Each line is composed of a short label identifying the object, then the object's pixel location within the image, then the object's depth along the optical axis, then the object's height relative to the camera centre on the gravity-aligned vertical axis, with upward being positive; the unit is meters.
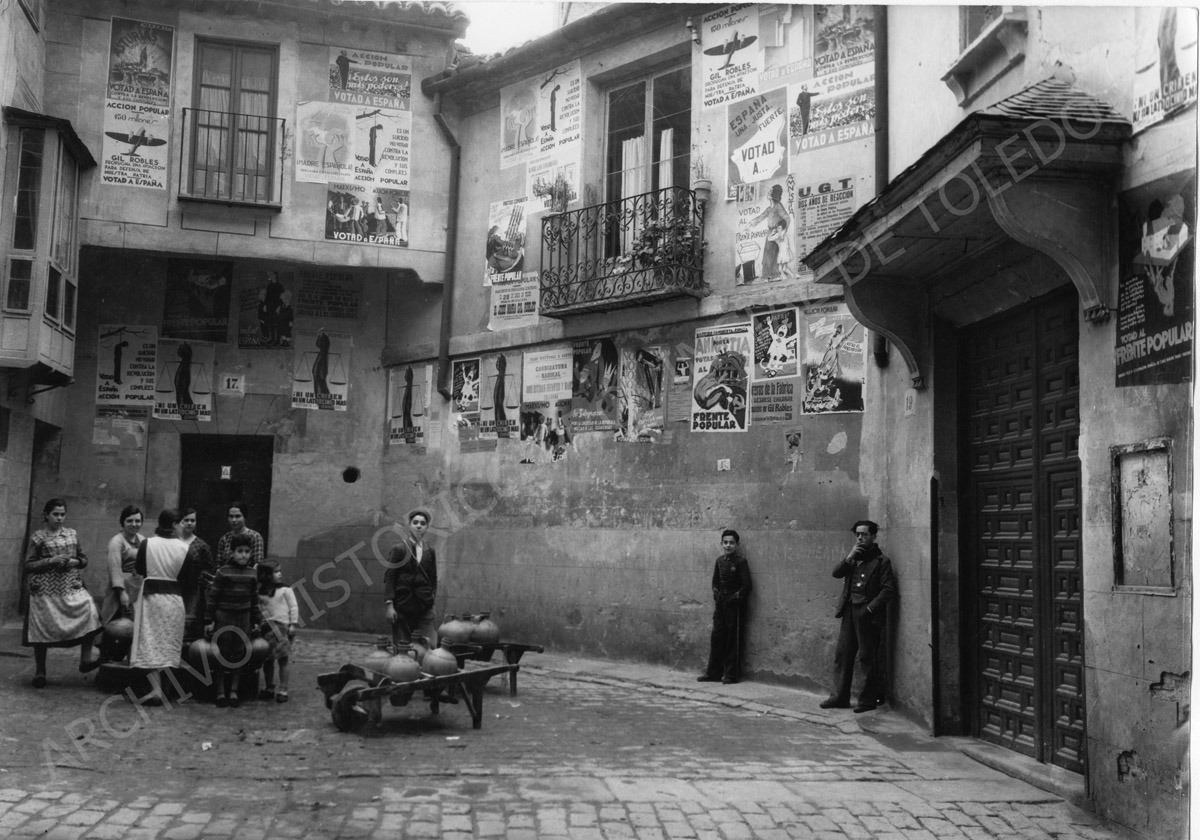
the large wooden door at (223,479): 15.48 +0.35
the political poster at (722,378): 11.59 +1.50
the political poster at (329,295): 15.77 +3.11
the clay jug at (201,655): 9.53 -1.35
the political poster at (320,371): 15.73 +1.97
